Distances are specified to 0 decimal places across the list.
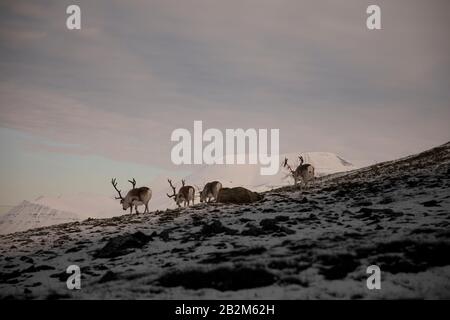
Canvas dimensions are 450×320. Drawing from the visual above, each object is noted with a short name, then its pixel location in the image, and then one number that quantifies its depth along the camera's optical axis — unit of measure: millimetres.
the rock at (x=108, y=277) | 14238
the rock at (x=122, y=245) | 18641
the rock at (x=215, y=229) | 20422
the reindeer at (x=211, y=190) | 35562
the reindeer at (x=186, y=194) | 38250
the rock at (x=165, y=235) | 20384
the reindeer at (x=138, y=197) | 34312
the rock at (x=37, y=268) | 17266
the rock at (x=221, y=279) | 12492
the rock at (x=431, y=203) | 21716
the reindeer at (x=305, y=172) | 38719
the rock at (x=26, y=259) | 19172
